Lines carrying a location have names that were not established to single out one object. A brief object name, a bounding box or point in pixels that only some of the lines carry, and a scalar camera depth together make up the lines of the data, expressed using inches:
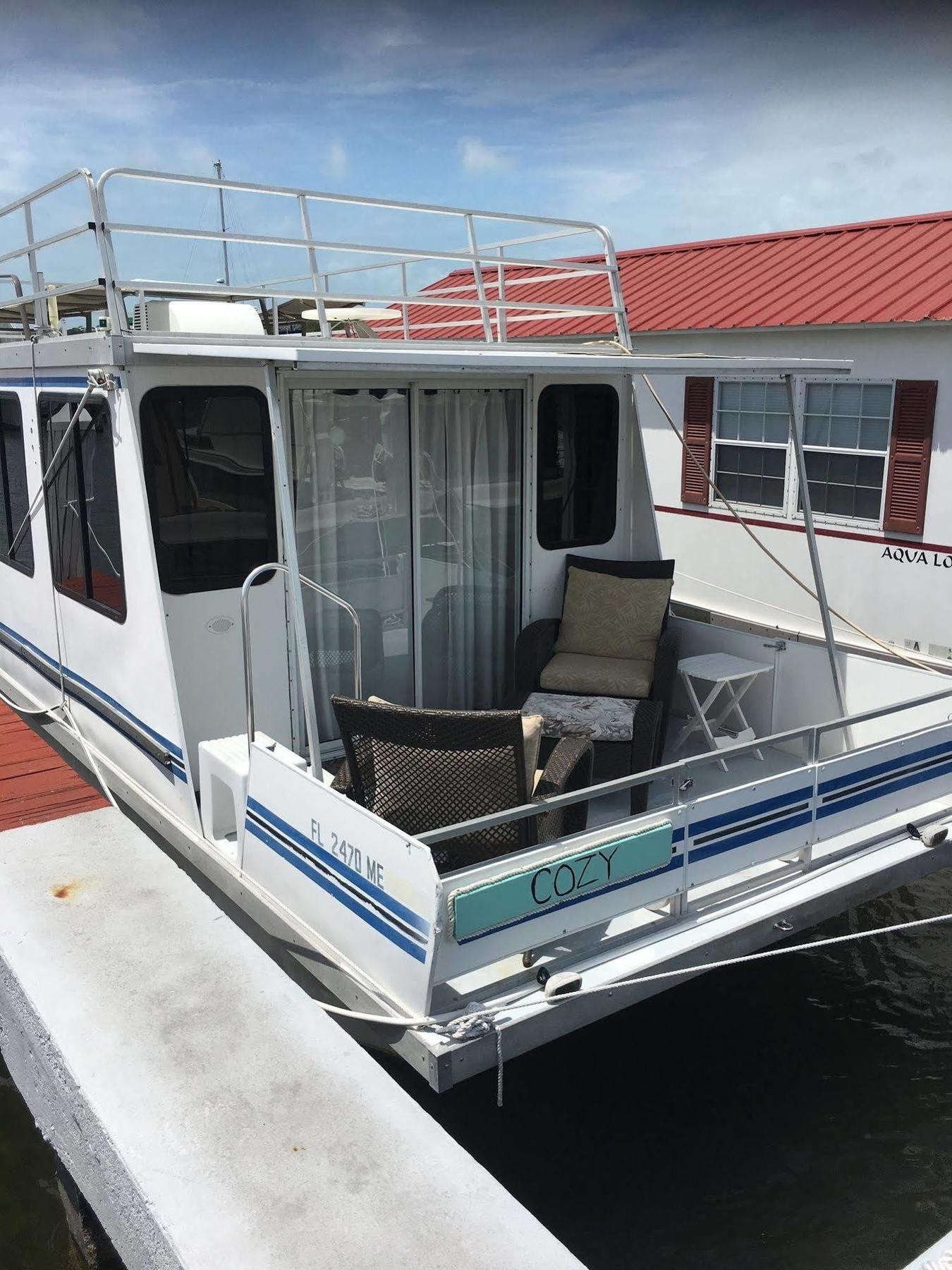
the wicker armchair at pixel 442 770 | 141.2
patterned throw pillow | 231.8
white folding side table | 208.1
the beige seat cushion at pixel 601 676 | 217.5
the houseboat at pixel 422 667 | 132.0
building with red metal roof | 338.3
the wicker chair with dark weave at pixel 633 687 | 193.8
